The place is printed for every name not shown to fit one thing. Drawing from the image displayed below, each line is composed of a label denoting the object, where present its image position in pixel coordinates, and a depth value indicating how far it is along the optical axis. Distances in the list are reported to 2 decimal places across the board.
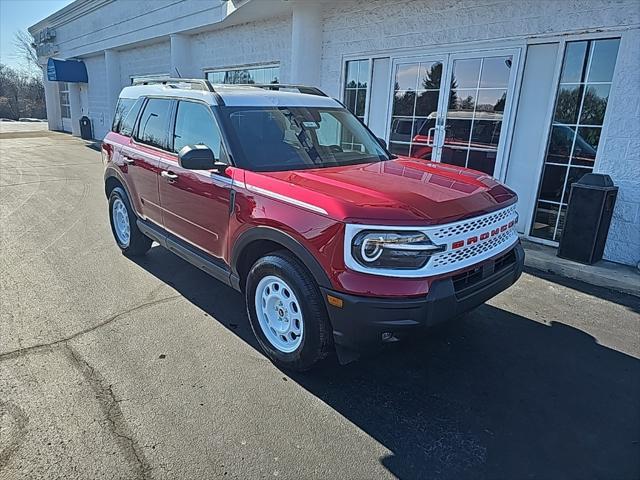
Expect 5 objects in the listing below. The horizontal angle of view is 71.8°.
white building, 5.22
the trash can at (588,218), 5.01
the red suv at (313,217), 2.63
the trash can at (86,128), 20.56
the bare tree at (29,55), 48.69
